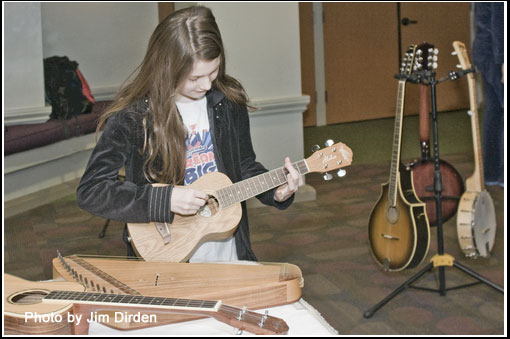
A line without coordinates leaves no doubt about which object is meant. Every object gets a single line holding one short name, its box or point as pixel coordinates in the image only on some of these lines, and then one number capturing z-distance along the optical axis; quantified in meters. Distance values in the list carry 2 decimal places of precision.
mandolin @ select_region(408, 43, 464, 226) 3.04
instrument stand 2.82
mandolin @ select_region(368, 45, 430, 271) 2.89
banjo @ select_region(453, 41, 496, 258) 2.89
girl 1.64
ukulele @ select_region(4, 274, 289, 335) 1.08
